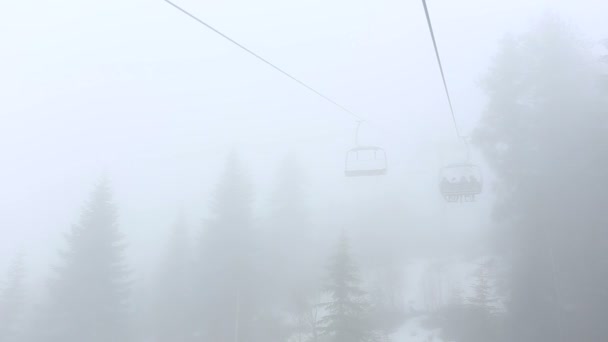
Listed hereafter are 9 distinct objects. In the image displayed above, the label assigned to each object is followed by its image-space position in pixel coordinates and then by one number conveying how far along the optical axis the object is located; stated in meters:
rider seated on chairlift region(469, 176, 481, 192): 15.31
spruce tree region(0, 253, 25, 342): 22.11
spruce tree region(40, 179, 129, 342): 20.94
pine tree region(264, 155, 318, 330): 24.22
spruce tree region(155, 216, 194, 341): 23.39
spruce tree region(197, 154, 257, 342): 21.77
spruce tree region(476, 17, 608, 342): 15.01
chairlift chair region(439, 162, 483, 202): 15.09
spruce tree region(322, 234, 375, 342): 15.60
